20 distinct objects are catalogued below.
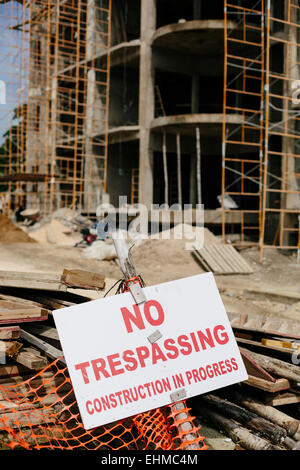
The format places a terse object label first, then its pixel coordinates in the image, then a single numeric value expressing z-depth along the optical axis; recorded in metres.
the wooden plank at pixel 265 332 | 4.60
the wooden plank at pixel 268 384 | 3.91
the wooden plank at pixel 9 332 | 3.66
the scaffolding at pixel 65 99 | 22.92
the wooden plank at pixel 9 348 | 3.63
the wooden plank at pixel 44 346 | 3.77
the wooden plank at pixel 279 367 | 4.05
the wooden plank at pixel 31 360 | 3.60
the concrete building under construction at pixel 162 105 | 17.08
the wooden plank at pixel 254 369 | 3.96
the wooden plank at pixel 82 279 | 4.23
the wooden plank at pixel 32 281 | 4.23
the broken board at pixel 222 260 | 12.52
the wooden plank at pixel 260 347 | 4.34
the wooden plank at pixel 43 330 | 4.01
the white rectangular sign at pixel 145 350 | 3.06
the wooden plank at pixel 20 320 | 3.78
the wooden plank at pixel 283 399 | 4.03
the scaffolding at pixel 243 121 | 17.70
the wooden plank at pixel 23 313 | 3.80
